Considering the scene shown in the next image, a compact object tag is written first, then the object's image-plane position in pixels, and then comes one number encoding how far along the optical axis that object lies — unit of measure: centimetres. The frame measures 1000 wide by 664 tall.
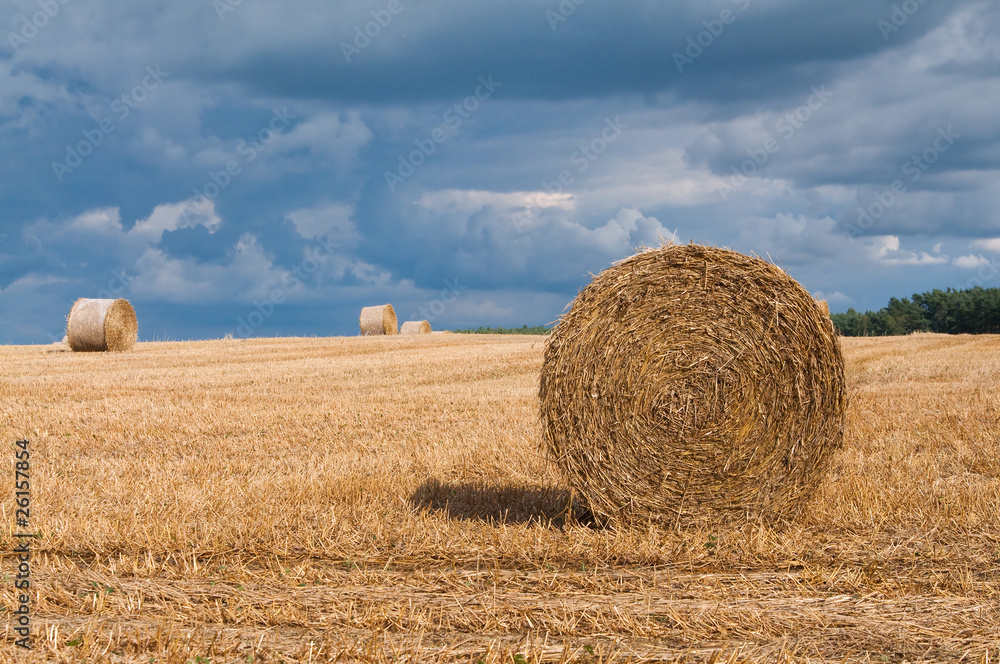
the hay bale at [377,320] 3788
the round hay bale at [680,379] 650
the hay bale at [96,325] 2644
